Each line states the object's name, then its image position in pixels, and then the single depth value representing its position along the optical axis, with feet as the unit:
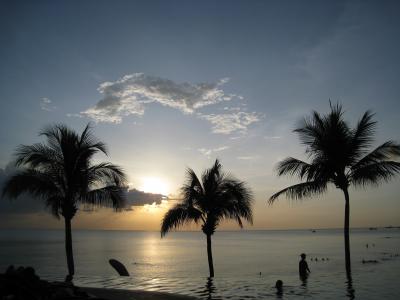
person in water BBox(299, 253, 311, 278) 86.68
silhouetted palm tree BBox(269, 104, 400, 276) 61.09
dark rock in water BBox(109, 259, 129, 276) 105.81
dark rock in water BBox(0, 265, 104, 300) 32.27
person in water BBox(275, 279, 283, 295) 74.66
